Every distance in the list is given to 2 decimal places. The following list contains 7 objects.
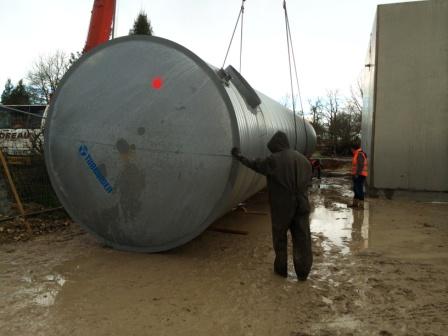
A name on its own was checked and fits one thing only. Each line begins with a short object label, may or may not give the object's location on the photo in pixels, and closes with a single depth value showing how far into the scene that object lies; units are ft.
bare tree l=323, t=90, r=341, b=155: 98.03
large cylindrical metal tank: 15.19
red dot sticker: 15.39
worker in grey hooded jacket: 14.84
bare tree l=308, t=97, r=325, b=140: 123.95
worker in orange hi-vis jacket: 32.63
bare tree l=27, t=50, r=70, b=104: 128.76
